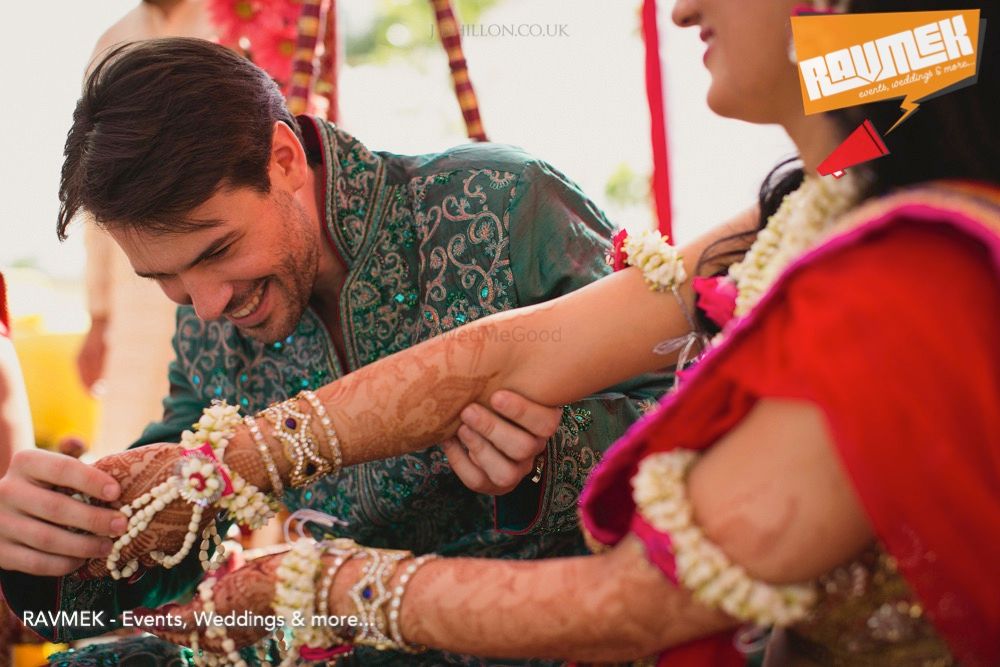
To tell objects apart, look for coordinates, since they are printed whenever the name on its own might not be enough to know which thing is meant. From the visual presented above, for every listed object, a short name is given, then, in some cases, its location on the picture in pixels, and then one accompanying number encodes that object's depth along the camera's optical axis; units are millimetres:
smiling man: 1435
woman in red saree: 702
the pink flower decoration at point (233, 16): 2547
